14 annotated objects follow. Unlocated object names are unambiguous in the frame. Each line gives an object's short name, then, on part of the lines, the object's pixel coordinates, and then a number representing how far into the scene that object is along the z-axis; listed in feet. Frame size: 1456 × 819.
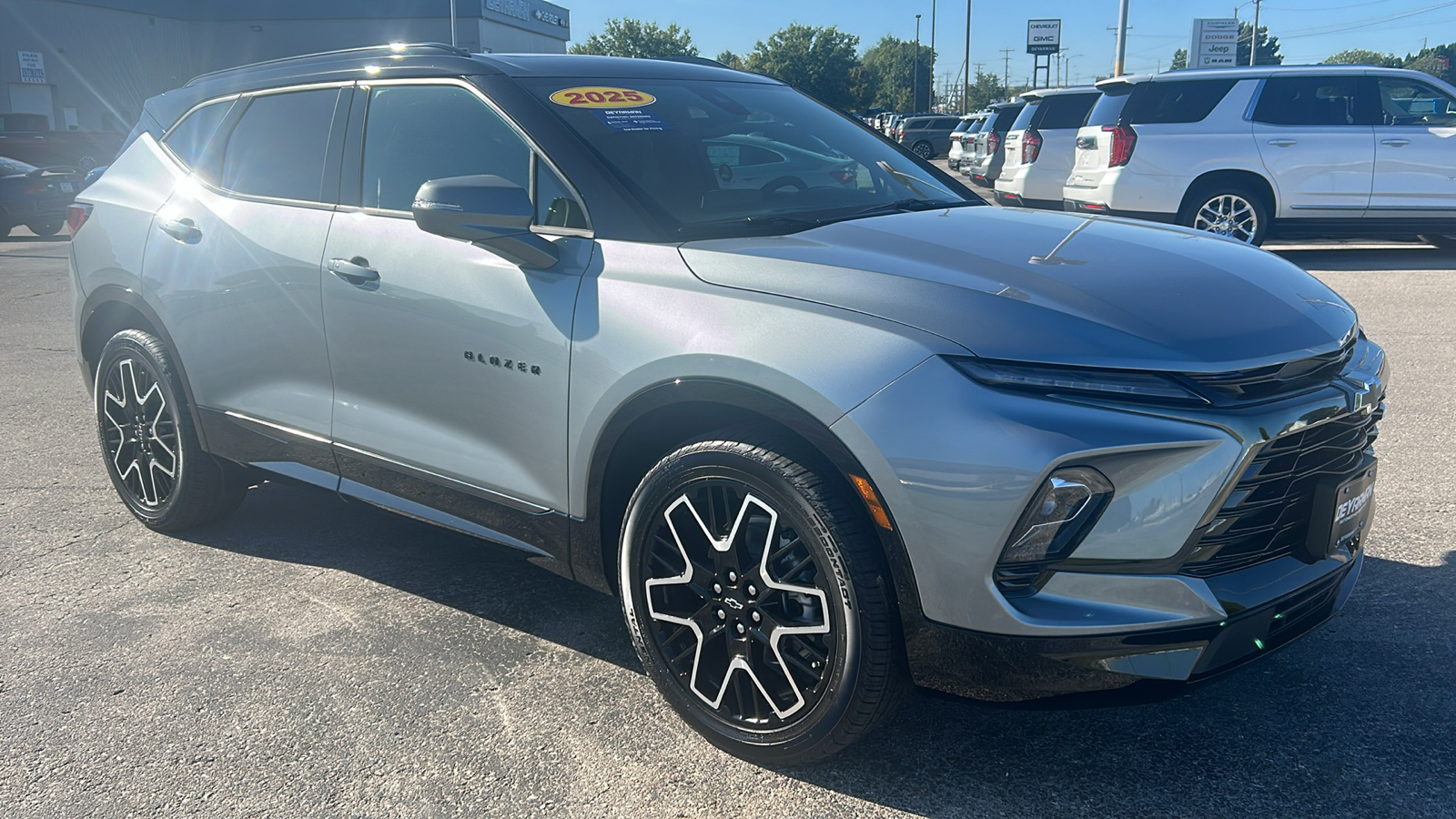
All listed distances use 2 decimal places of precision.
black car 57.67
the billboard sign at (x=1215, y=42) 137.80
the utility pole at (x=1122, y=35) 89.40
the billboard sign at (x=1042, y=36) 227.61
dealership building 144.46
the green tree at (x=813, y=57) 366.43
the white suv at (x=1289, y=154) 35.86
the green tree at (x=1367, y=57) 399.24
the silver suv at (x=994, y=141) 55.88
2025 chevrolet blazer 7.38
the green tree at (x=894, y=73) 455.22
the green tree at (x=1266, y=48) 423.23
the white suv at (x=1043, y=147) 45.73
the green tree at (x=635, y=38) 309.83
